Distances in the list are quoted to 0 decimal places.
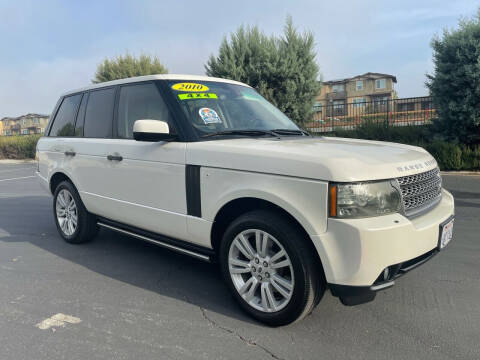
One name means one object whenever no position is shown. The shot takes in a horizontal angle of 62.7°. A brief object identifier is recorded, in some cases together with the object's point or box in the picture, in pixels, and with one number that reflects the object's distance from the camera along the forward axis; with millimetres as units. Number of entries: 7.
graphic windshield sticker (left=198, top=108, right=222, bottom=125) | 3523
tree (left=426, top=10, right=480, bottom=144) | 10766
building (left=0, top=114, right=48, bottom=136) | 81975
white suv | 2457
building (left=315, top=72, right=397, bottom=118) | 62312
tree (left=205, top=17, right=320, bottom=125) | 15555
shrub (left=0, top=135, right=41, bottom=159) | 26297
